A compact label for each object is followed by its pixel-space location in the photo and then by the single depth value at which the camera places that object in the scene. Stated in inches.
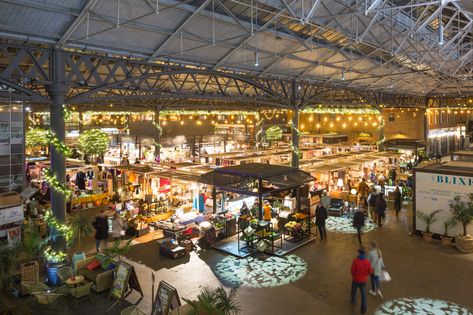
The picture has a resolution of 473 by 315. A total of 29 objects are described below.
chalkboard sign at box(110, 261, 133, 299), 298.7
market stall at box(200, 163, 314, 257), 423.5
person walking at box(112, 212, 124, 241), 445.7
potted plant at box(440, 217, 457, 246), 429.4
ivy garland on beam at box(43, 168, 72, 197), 356.5
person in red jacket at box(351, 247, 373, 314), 280.4
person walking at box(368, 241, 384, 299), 298.8
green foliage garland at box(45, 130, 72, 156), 351.6
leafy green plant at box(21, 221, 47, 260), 334.6
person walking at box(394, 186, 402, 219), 557.0
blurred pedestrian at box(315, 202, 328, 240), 452.4
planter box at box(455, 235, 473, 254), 404.8
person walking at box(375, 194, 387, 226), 508.1
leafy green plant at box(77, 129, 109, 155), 650.2
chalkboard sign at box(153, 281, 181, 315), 246.7
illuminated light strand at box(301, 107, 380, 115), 1029.8
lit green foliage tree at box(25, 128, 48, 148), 785.6
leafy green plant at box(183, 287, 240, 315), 212.2
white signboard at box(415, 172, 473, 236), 431.5
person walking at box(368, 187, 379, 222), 535.2
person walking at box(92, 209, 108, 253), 421.7
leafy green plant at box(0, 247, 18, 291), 299.3
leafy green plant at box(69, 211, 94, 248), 382.0
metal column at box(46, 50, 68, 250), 349.1
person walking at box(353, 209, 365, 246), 437.4
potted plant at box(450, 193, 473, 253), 405.4
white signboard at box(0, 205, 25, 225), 391.9
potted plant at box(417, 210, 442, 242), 449.3
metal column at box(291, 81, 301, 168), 671.8
